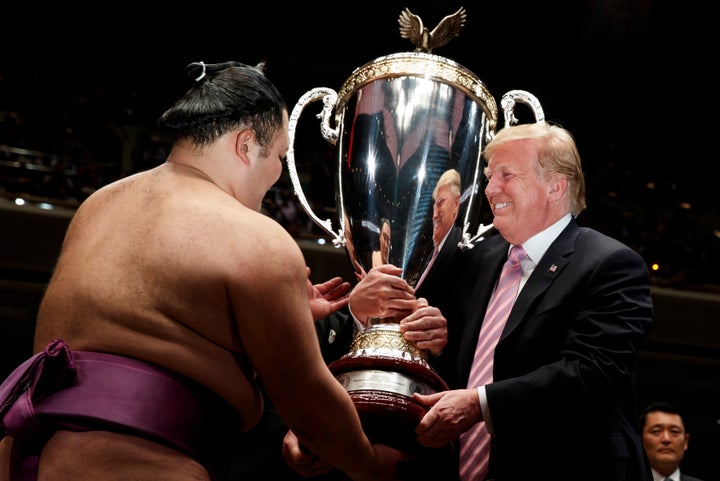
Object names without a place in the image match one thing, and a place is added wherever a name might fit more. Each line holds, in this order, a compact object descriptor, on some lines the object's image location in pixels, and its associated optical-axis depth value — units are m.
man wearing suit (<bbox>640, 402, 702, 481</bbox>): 6.43
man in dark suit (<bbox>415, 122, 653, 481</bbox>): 3.76
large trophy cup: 4.05
